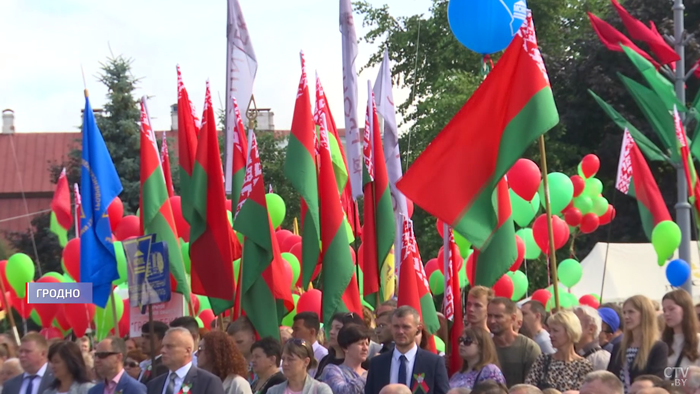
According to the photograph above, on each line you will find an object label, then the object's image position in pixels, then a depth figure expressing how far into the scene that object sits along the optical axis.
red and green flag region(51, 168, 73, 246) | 21.17
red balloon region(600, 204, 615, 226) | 21.09
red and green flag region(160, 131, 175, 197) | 16.39
